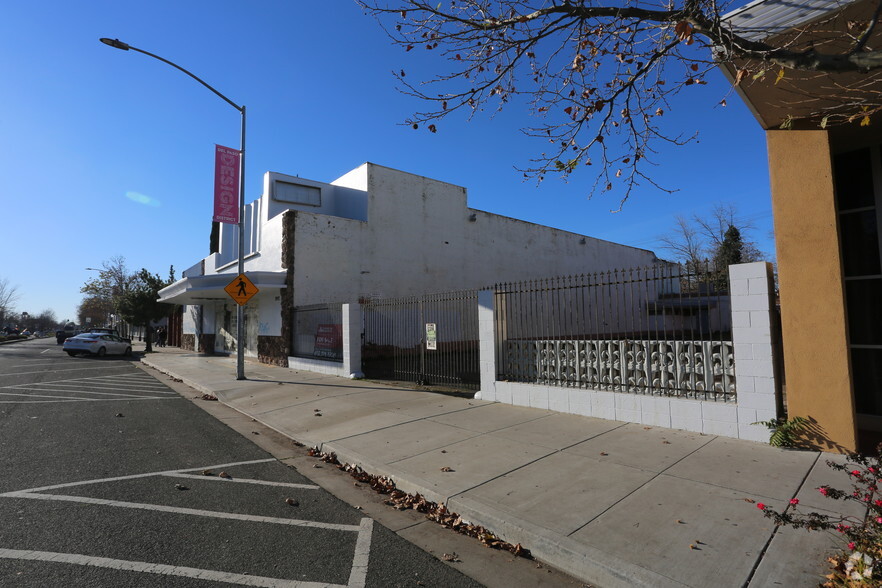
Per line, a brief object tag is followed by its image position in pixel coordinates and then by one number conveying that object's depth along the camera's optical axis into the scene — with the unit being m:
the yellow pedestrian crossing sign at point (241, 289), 13.22
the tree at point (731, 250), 31.26
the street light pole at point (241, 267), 13.75
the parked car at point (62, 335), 45.06
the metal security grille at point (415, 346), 11.59
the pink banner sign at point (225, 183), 14.88
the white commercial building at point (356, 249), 18.25
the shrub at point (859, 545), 2.55
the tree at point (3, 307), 64.19
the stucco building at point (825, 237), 5.01
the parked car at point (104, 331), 26.35
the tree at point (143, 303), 28.48
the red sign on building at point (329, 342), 14.71
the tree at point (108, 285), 49.34
